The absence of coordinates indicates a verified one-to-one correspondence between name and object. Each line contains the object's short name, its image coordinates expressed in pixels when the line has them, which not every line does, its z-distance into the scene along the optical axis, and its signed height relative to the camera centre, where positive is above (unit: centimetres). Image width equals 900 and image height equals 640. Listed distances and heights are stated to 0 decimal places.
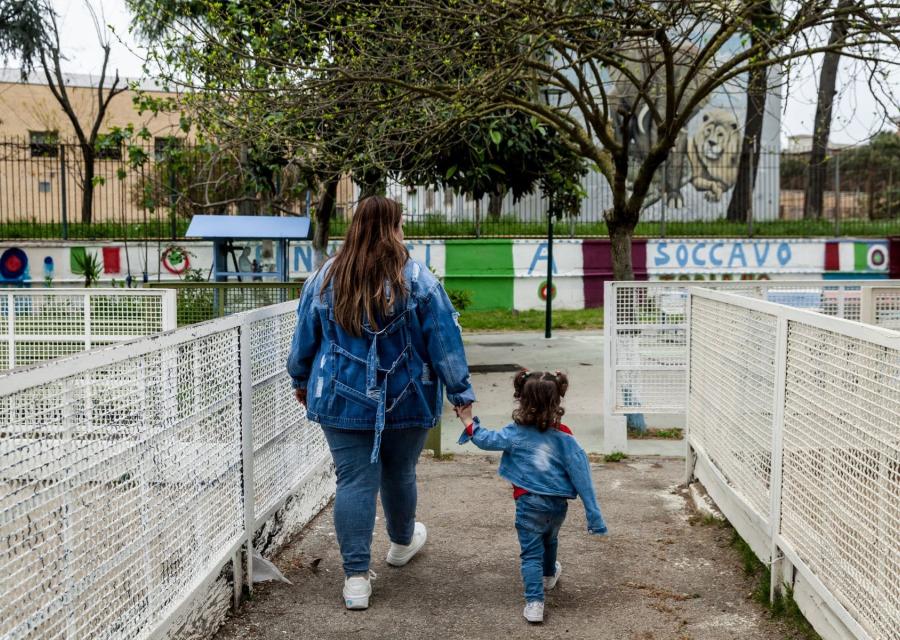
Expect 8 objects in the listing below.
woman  420 -48
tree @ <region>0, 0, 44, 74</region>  2389 +521
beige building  1919 +114
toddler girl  417 -93
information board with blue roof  1229 +16
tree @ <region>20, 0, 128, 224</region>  2430 +481
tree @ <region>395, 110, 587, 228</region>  1062 +100
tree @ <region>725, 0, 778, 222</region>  2198 +133
